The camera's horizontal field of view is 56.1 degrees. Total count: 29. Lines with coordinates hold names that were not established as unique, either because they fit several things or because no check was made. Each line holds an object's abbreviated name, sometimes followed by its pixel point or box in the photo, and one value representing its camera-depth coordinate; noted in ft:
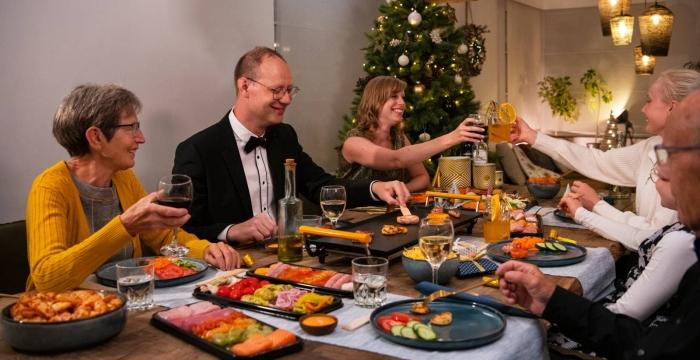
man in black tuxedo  9.47
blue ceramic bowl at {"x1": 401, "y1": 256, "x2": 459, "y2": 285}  6.21
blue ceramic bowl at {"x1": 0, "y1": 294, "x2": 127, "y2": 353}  4.55
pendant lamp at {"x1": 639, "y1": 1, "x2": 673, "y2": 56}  16.75
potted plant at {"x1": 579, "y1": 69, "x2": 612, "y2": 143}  34.06
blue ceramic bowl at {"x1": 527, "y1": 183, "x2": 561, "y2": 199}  11.79
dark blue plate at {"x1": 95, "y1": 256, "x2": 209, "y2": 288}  6.26
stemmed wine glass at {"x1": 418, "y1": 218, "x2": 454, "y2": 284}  5.87
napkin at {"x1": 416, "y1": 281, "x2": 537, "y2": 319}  5.38
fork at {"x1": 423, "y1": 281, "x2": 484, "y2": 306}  5.43
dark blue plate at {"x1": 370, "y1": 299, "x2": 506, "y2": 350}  4.63
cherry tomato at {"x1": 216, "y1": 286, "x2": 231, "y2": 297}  5.83
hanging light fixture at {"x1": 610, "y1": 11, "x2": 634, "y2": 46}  19.04
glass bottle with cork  7.25
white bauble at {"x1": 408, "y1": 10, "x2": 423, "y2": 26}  18.58
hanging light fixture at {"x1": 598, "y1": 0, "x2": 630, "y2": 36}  19.30
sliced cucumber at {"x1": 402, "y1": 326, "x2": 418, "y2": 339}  4.74
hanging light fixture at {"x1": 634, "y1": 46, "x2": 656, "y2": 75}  27.22
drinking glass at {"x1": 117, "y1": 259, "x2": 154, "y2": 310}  5.64
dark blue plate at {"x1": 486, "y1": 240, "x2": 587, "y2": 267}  6.93
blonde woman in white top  8.30
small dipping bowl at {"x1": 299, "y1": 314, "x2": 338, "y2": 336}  4.91
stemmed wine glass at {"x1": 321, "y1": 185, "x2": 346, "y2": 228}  7.96
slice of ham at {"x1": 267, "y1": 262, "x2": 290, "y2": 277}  6.38
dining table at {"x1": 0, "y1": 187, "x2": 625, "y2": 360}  4.62
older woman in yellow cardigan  6.06
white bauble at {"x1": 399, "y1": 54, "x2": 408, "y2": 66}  18.53
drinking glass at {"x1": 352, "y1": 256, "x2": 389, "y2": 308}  5.60
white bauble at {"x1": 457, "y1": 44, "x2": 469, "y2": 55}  19.77
